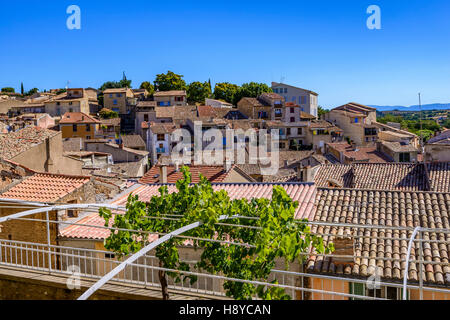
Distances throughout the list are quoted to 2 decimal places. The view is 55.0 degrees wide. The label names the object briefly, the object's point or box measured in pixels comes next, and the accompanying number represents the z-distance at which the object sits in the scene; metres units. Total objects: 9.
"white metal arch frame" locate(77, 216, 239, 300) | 4.75
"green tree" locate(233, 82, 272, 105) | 82.62
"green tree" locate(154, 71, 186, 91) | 88.19
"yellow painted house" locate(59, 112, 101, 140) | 61.09
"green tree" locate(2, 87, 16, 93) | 113.90
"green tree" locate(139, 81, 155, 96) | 94.19
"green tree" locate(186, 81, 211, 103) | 87.44
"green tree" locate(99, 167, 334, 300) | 5.68
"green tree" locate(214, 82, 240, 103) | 87.69
